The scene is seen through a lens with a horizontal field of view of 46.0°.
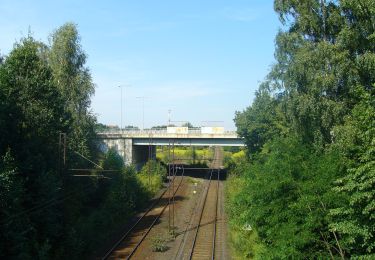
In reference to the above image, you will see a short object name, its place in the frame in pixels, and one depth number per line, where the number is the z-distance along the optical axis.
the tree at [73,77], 44.31
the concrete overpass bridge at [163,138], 60.88
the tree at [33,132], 25.59
